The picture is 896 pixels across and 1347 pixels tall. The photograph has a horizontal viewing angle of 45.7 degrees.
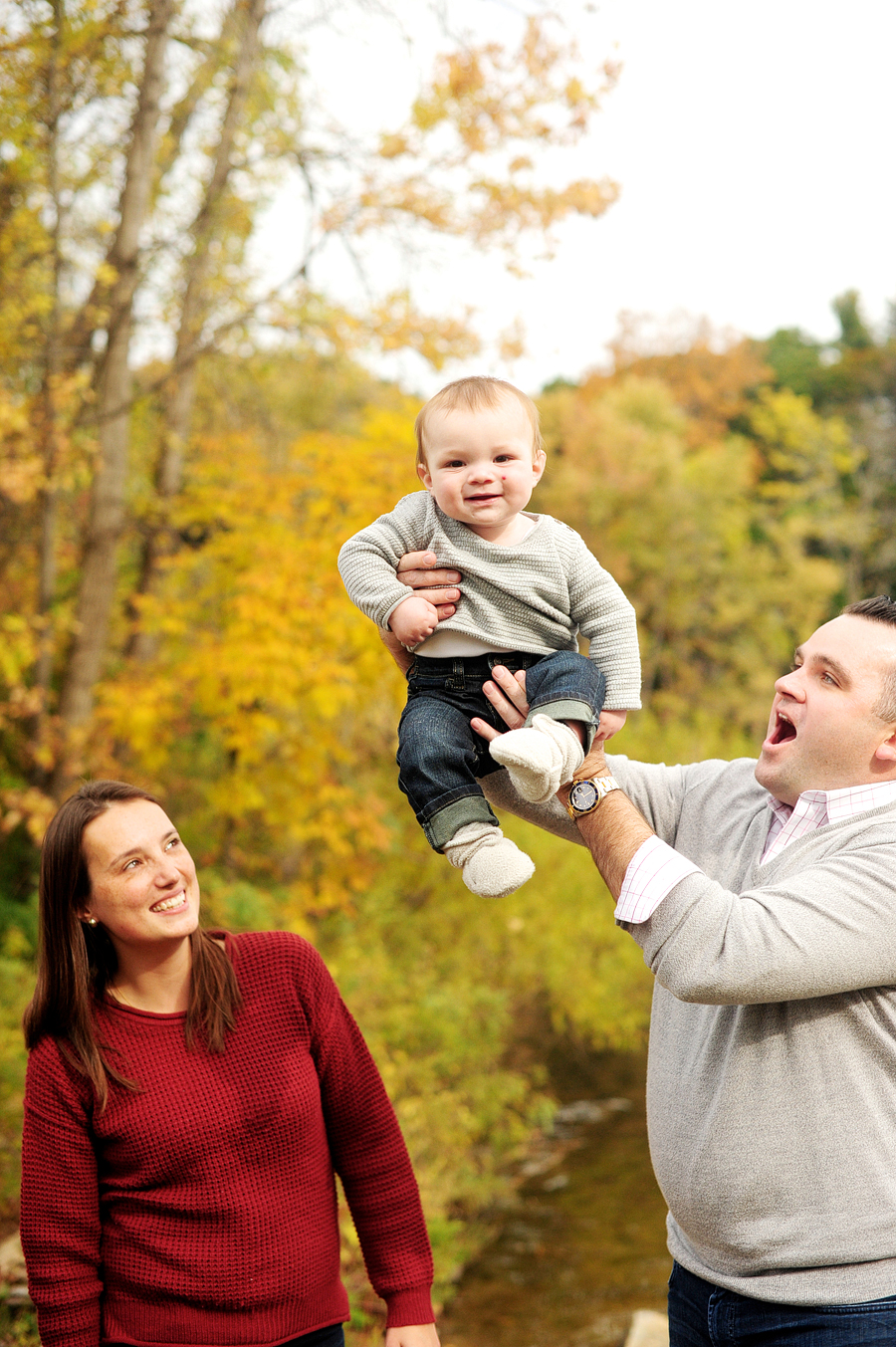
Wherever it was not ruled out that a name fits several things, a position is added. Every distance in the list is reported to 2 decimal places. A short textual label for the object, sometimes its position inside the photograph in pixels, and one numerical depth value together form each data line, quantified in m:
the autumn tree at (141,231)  6.10
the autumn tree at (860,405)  20.16
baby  1.80
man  1.56
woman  1.92
